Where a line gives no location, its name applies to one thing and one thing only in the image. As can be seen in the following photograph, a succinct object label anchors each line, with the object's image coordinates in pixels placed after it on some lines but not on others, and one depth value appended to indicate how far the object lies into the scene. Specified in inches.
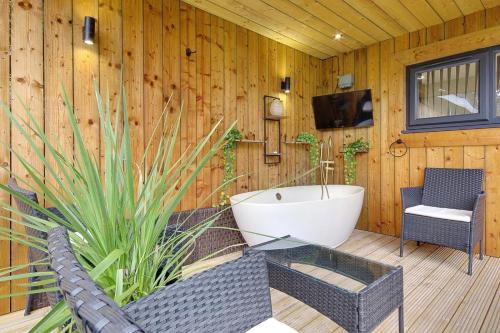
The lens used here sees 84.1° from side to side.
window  106.9
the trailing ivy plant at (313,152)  147.5
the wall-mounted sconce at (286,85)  135.1
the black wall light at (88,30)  77.3
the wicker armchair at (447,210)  90.4
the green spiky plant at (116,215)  22.6
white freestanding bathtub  89.4
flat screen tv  138.0
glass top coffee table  43.7
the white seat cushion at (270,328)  34.6
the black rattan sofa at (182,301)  12.3
